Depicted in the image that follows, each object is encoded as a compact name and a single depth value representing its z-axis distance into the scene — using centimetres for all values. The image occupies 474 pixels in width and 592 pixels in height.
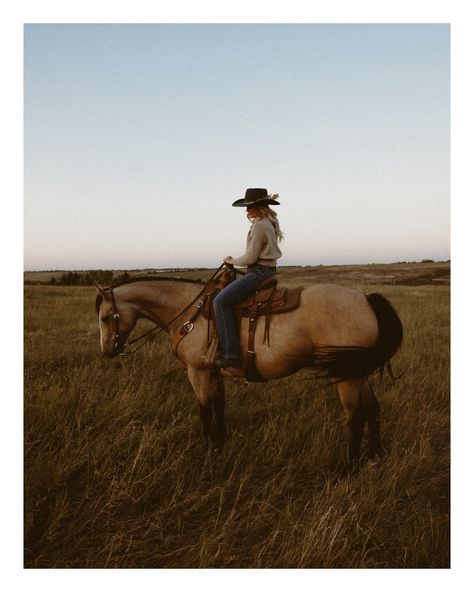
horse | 343
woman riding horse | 355
